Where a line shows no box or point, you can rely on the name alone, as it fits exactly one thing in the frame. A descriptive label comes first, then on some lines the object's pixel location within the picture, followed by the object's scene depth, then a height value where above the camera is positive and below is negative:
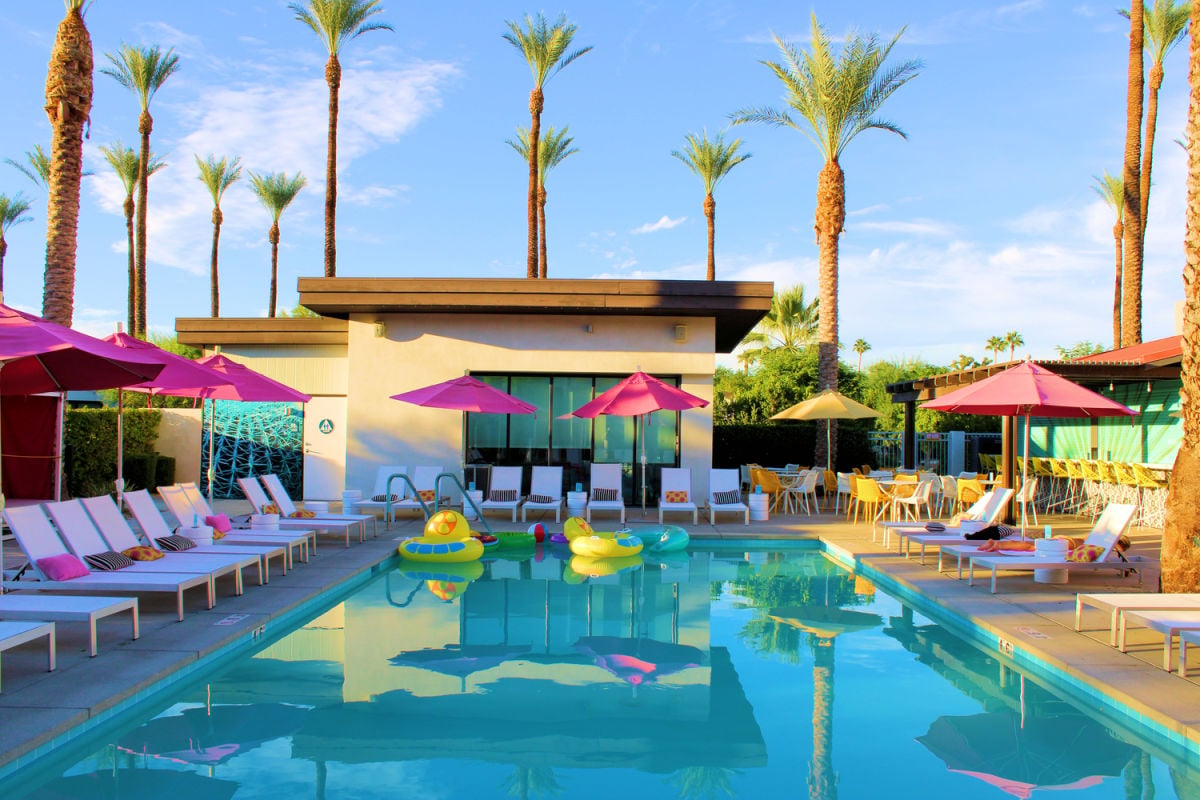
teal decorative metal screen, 17.22 -0.38
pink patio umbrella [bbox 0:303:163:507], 7.05 +0.59
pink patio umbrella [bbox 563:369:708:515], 12.38 +0.50
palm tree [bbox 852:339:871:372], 57.53 +6.23
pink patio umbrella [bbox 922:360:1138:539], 9.45 +0.50
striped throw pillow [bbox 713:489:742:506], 14.66 -1.12
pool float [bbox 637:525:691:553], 11.88 -1.53
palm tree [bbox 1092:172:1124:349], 28.96 +8.78
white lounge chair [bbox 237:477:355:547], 11.14 -1.28
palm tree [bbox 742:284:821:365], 36.84 +5.18
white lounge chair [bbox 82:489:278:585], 7.93 -1.09
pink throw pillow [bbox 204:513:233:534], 9.87 -1.16
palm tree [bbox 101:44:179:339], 28.36 +11.93
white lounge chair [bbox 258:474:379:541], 11.62 -1.13
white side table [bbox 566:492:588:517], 13.98 -1.19
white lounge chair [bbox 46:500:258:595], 7.37 -1.08
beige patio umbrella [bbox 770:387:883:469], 15.85 +0.51
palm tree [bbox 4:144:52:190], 35.81 +11.11
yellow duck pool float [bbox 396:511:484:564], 10.95 -1.52
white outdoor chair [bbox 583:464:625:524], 13.88 -0.99
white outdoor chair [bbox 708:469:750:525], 14.61 -0.96
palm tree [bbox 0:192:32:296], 39.52 +10.12
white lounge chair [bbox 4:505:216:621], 6.81 -1.30
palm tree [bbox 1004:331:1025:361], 50.31 +5.92
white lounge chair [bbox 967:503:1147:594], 8.51 -1.26
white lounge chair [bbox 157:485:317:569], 9.54 -1.28
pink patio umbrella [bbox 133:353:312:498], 10.77 +0.52
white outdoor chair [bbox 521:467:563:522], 14.18 -0.99
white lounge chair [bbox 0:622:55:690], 4.95 -1.29
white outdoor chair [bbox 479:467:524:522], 14.53 -0.96
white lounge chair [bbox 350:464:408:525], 13.60 -1.12
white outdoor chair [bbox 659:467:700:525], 13.87 -1.01
